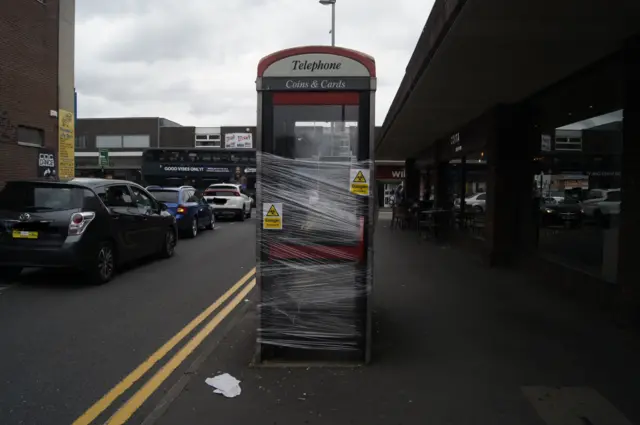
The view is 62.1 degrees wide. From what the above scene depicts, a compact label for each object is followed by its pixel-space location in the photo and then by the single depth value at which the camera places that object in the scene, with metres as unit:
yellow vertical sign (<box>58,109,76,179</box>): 16.83
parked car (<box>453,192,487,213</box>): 13.32
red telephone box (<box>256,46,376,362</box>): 4.81
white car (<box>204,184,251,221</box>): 23.25
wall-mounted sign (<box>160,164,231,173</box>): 31.92
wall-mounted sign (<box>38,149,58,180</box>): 15.76
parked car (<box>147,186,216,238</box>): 15.70
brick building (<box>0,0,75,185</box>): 14.24
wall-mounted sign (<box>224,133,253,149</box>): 56.62
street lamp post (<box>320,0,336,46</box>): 18.61
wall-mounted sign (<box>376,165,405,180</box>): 39.88
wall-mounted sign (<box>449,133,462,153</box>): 14.01
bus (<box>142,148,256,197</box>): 31.86
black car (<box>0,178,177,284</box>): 8.00
